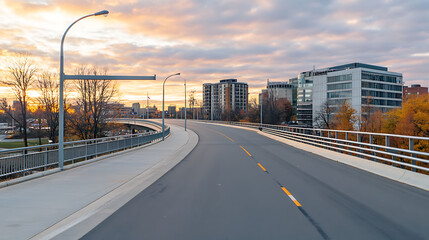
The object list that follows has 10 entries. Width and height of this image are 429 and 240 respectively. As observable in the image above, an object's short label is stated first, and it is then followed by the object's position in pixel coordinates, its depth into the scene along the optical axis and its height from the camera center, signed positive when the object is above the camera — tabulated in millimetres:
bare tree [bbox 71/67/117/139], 52188 +1821
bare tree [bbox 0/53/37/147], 43531 +4877
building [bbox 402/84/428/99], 188375 +16691
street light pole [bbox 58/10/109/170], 13768 +507
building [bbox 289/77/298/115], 191875 +12896
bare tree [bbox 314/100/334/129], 90188 +843
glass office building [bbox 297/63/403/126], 107250 +10434
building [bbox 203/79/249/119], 155812 +2704
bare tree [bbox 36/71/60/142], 49281 +2853
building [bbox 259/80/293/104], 193212 +16720
